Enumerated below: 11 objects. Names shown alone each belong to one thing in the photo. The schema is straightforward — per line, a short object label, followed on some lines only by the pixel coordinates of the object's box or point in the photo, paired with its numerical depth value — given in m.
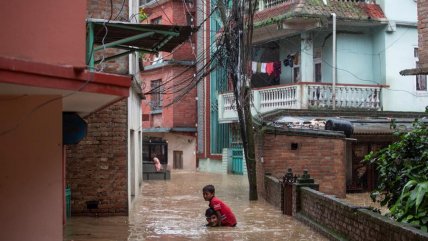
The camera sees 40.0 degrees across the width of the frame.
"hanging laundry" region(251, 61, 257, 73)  22.82
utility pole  16.39
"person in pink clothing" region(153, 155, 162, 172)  26.34
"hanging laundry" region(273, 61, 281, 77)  24.47
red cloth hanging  23.68
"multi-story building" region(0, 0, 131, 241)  5.36
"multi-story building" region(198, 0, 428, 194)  21.61
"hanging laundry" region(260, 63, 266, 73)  23.28
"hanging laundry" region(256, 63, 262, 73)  23.16
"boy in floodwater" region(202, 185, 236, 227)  12.07
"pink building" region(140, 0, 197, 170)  34.34
